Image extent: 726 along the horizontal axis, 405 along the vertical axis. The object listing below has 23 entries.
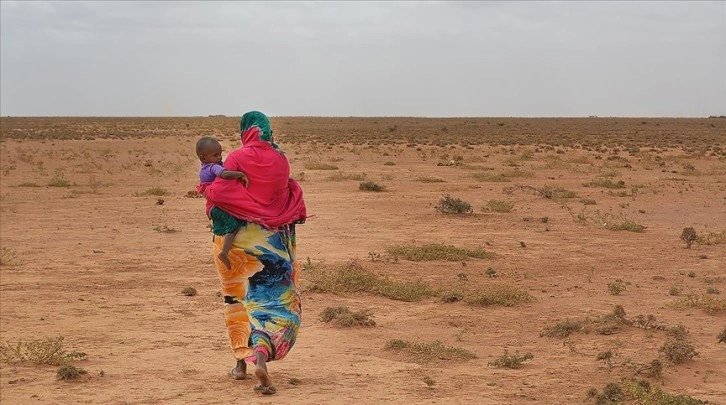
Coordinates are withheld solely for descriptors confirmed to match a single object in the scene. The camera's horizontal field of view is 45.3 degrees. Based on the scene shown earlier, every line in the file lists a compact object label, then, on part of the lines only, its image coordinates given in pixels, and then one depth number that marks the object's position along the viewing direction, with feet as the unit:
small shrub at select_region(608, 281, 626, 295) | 31.48
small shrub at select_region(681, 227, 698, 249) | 40.60
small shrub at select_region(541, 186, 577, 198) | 61.16
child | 19.39
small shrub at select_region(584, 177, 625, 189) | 69.17
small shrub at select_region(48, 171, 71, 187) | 71.26
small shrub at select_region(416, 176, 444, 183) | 75.25
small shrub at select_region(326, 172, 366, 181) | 76.30
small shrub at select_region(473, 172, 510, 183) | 75.72
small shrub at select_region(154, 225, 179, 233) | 46.65
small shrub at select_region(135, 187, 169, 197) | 65.21
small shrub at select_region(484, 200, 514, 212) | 54.39
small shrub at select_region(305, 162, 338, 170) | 88.74
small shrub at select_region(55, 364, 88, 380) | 21.50
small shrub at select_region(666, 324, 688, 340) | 24.70
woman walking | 19.35
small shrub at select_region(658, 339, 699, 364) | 22.00
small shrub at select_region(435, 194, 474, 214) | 52.24
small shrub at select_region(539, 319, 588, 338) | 25.45
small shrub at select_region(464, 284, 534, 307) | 29.53
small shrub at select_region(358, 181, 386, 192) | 67.41
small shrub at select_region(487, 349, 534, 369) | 22.18
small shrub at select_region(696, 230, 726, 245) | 41.78
